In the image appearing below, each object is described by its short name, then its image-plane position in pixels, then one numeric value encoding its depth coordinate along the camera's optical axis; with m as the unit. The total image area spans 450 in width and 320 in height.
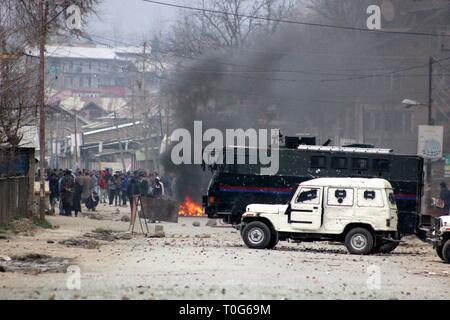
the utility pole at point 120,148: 88.68
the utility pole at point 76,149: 86.05
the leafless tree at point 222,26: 73.25
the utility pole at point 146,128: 86.72
